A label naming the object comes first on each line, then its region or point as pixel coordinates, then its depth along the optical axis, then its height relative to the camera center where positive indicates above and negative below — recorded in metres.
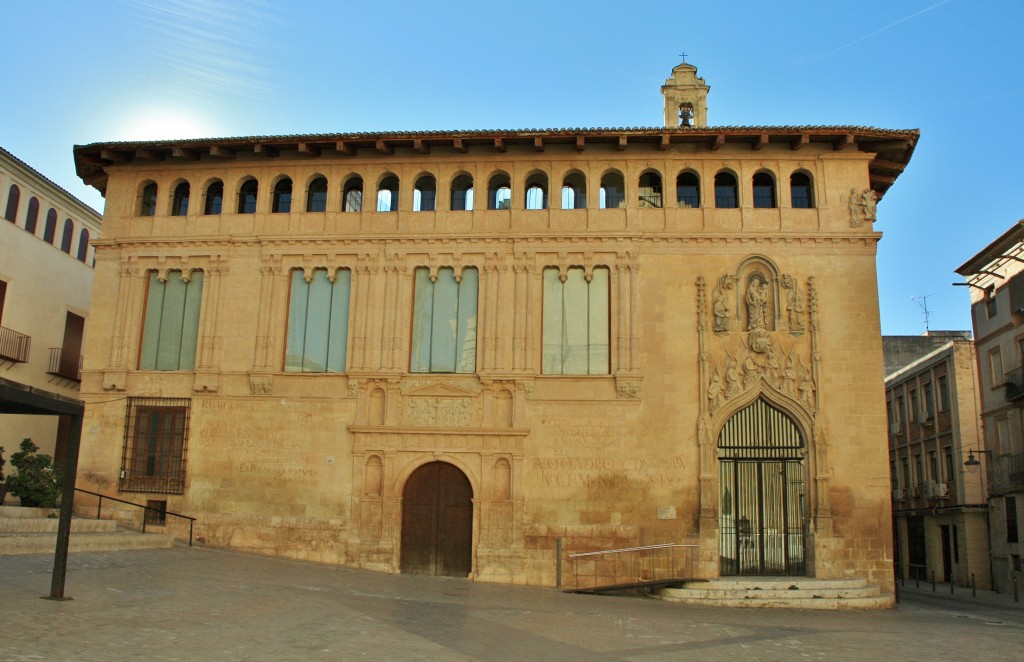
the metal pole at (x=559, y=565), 21.99 -1.69
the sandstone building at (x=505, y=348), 22.73 +3.96
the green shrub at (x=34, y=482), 22.38 +0.04
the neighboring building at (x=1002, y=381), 32.12 +4.76
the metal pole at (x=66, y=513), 12.23 -0.40
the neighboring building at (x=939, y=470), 37.00 +1.70
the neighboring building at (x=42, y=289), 29.45 +6.89
